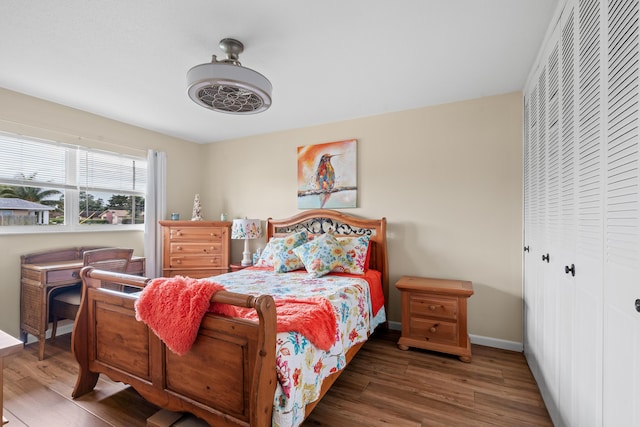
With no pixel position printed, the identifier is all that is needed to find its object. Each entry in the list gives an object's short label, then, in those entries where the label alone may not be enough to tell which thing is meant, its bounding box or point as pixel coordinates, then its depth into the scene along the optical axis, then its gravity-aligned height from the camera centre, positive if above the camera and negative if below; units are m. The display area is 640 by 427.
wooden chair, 2.62 -0.56
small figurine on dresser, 4.16 +0.02
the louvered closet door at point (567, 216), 1.43 -0.01
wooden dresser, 3.74 -0.47
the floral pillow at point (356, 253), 2.84 -0.41
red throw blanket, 1.45 -0.54
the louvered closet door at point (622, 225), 0.94 -0.04
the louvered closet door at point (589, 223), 1.18 -0.04
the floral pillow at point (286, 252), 3.03 -0.43
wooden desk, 2.56 -0.67
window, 2.75 +0.28
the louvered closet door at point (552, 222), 1.68 -0.06
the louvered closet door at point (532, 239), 2.13 -0.21
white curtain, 3.78 +0.04
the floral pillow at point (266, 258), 3.31 -0.53
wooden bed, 1.29 -0.81
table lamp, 3.66 -0.23
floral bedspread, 1.36 -0.74
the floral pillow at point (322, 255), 2.81 -0.43
